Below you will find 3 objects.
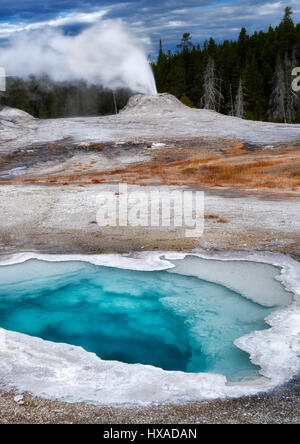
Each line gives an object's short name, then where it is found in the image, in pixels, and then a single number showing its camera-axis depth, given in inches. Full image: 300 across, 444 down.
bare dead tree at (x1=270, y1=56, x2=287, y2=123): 1907.0
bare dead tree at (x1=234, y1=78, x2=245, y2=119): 1829.5
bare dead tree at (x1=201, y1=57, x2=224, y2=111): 1868.0
